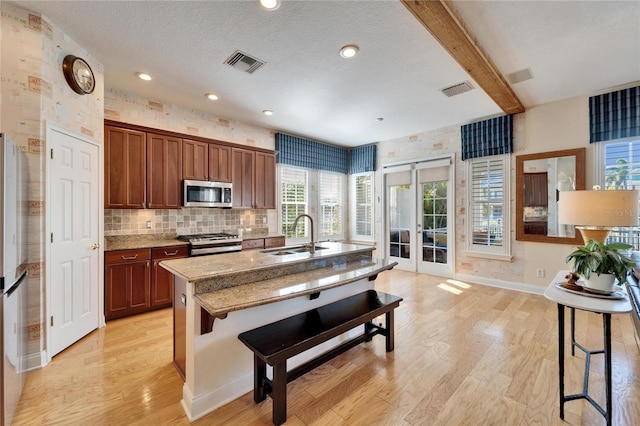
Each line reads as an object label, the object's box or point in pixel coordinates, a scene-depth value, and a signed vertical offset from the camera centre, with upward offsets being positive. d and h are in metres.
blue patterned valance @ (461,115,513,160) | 4.32 +1.22
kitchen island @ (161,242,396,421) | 1.69 -0.62
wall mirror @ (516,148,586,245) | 3.82 +0.33
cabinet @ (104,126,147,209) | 3.27 +0.54
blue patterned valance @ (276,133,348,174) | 5.34 +1.24
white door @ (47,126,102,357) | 2.40 -0.26
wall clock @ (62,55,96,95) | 2.50 +1.32
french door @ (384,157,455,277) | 5.09 -0.09
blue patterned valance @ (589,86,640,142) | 3.37 +1.23
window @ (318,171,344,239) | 6.17 +0.17
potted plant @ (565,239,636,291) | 1.63 -0.33
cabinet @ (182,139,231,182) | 3.93 +0.77
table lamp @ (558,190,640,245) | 2.05 +0.02
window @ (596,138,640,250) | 3.43 +0.55
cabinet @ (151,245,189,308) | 3.38 -0.84
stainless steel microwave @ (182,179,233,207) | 3.89 +0.27
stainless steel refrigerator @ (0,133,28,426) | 1.53 -0.40
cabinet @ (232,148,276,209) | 4.48 +0.56
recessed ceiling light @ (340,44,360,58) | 2.53 +1.54
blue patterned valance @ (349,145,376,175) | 6.14 +1.22
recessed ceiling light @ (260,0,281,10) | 1.99 +1.55
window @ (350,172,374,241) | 6.35 +0.13
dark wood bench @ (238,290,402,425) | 1.64 -0.83
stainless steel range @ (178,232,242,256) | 3.66 -0.45
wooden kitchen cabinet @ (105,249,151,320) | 3.08 -0.83
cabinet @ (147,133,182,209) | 3.60 +0.55
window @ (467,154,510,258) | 4.43 +0.09
